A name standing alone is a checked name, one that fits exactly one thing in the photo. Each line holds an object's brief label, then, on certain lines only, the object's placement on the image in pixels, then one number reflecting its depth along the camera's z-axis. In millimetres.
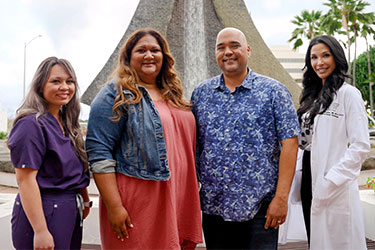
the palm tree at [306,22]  33688
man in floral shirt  2273
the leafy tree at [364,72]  34531
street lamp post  25738
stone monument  6879
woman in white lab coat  2492
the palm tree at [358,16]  28328
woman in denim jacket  2084
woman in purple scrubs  1954
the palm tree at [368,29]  28847
